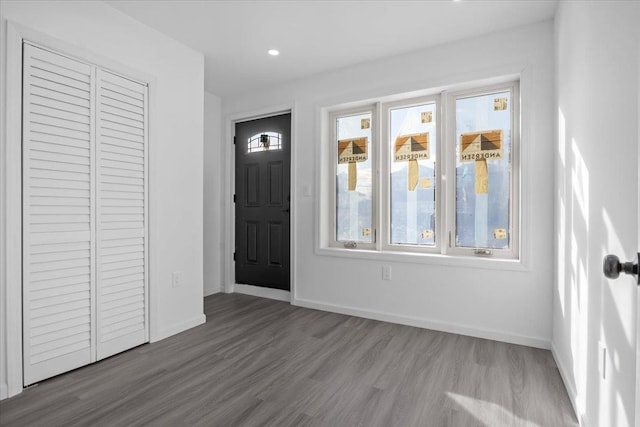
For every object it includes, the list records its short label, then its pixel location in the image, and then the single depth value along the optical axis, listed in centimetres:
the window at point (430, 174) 285
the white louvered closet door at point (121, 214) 240
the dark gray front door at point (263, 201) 398
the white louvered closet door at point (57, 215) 201
